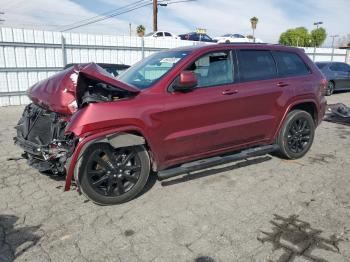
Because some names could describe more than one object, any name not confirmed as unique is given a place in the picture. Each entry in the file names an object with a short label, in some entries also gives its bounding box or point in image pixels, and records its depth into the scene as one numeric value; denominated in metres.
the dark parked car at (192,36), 27.49
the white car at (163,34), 25.61
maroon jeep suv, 3.62
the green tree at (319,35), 68.69
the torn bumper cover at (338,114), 8.54
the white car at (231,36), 28.48
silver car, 14.59
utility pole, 26.61
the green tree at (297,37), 64.31
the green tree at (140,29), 48.42
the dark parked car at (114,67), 8.30
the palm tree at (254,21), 52.75
